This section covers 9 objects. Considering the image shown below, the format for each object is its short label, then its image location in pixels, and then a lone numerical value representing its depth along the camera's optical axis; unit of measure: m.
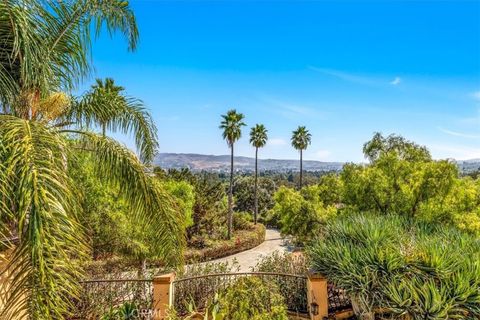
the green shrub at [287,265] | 8.29
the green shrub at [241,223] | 28.33
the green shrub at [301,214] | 16.31
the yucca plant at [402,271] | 4.93
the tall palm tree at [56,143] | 2.29
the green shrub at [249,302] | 4.86
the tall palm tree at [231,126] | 24.69
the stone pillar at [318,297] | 5.93
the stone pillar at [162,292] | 5.89
